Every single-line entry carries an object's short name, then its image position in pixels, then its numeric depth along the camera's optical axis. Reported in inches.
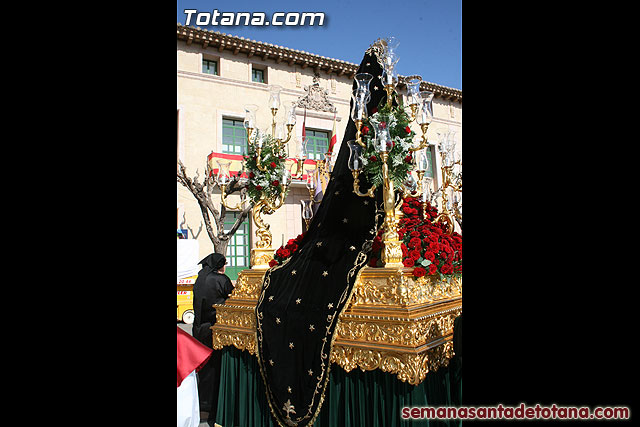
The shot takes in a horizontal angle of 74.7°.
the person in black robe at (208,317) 174.4
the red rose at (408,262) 124.4
